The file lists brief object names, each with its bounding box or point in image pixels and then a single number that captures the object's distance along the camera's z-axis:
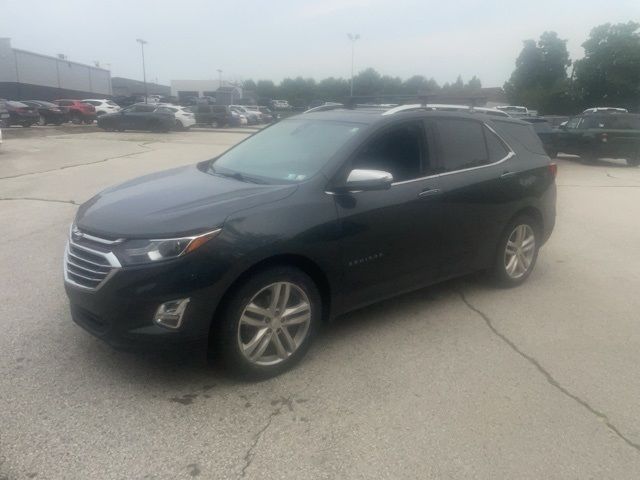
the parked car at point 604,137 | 17.72
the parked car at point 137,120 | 29.72
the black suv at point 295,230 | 3.21
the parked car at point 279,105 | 60.62
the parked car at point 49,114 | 31.49
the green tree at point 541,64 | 69.62
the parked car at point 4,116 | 26.17
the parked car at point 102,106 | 37.22
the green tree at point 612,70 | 56.72
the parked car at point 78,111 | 34.34
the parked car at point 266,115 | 47.25
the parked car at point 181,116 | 31.36
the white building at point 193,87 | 77.50
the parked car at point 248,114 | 42.28
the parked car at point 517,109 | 34.03
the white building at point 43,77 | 53.59
